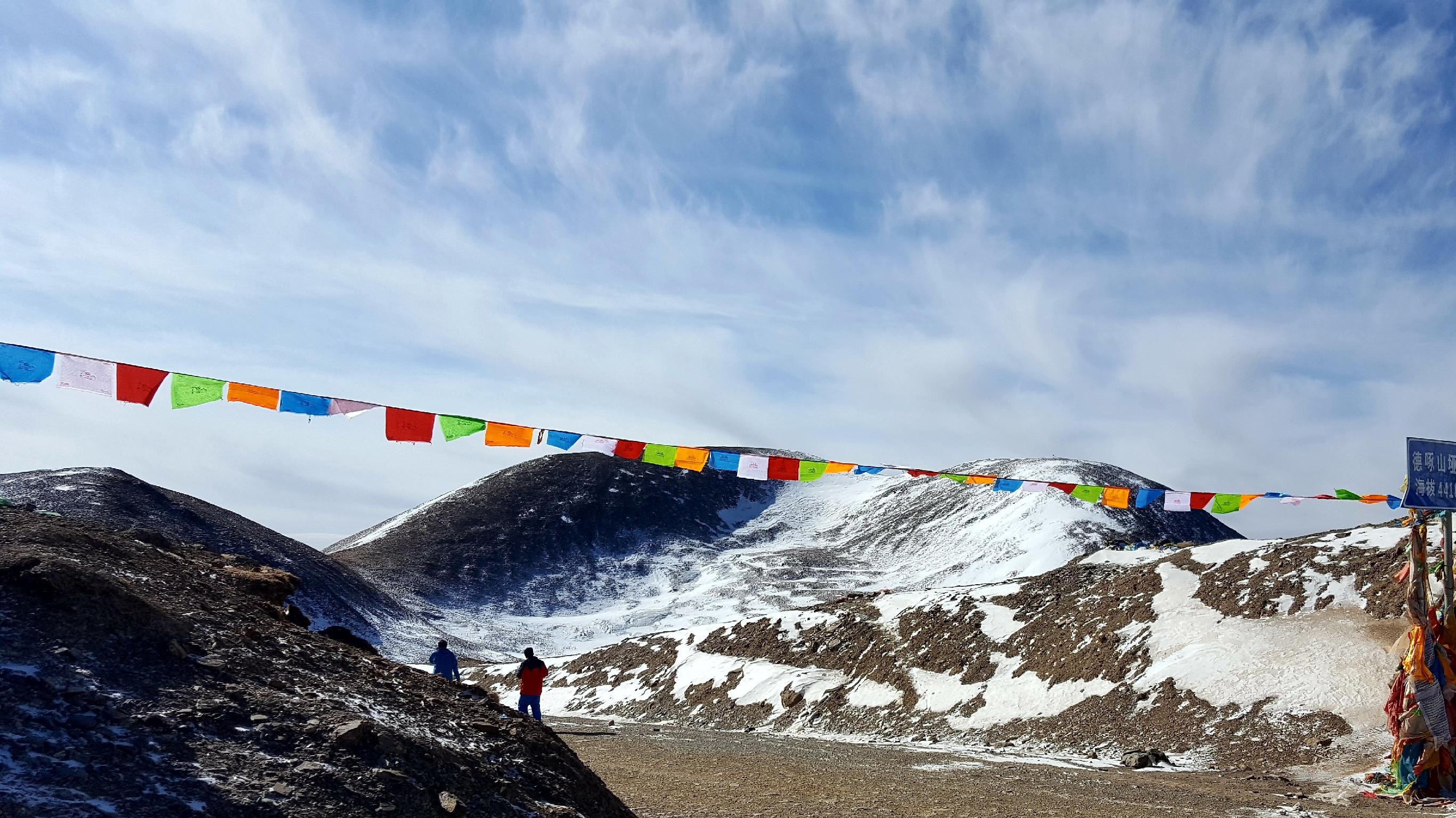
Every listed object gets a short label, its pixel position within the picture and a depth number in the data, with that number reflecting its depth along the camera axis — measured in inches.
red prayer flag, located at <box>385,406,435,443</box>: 679.7
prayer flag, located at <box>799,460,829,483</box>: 832.9
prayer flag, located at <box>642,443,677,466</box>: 768.3
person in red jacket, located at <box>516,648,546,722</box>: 694.5
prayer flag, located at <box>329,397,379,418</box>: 648.9
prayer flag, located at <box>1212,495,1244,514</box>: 882.1
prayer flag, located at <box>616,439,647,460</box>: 772.0
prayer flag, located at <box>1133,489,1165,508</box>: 888.3
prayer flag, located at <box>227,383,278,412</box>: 631.2
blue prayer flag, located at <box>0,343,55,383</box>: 546.0
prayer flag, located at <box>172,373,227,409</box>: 602.9
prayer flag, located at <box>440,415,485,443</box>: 690.8
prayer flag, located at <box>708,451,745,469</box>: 825.5
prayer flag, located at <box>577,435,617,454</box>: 749.9
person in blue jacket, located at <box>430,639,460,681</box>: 709.9
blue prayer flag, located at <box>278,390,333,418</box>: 647.8
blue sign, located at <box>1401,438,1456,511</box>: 571.5
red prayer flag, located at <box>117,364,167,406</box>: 586.6
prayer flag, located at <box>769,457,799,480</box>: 817.5
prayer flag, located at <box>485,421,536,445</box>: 712.4
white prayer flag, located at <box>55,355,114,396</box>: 565.3
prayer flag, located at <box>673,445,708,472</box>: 777.6
